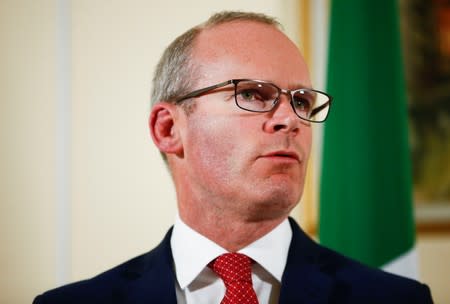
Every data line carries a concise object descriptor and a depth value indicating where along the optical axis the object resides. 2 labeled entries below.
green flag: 1.85
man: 1.53
